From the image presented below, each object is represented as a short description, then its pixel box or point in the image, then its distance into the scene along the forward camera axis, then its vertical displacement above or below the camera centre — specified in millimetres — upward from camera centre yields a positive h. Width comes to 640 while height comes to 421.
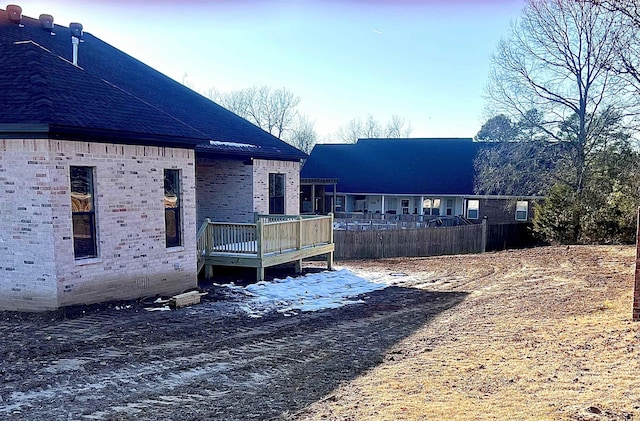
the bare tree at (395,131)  74875 +8149
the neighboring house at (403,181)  33625 +125
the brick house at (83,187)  8977 -108
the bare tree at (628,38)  9000 +3613
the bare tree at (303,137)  68625 +6612
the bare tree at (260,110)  63375 +9527
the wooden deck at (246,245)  13070 -1742
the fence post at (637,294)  7145 -1638
